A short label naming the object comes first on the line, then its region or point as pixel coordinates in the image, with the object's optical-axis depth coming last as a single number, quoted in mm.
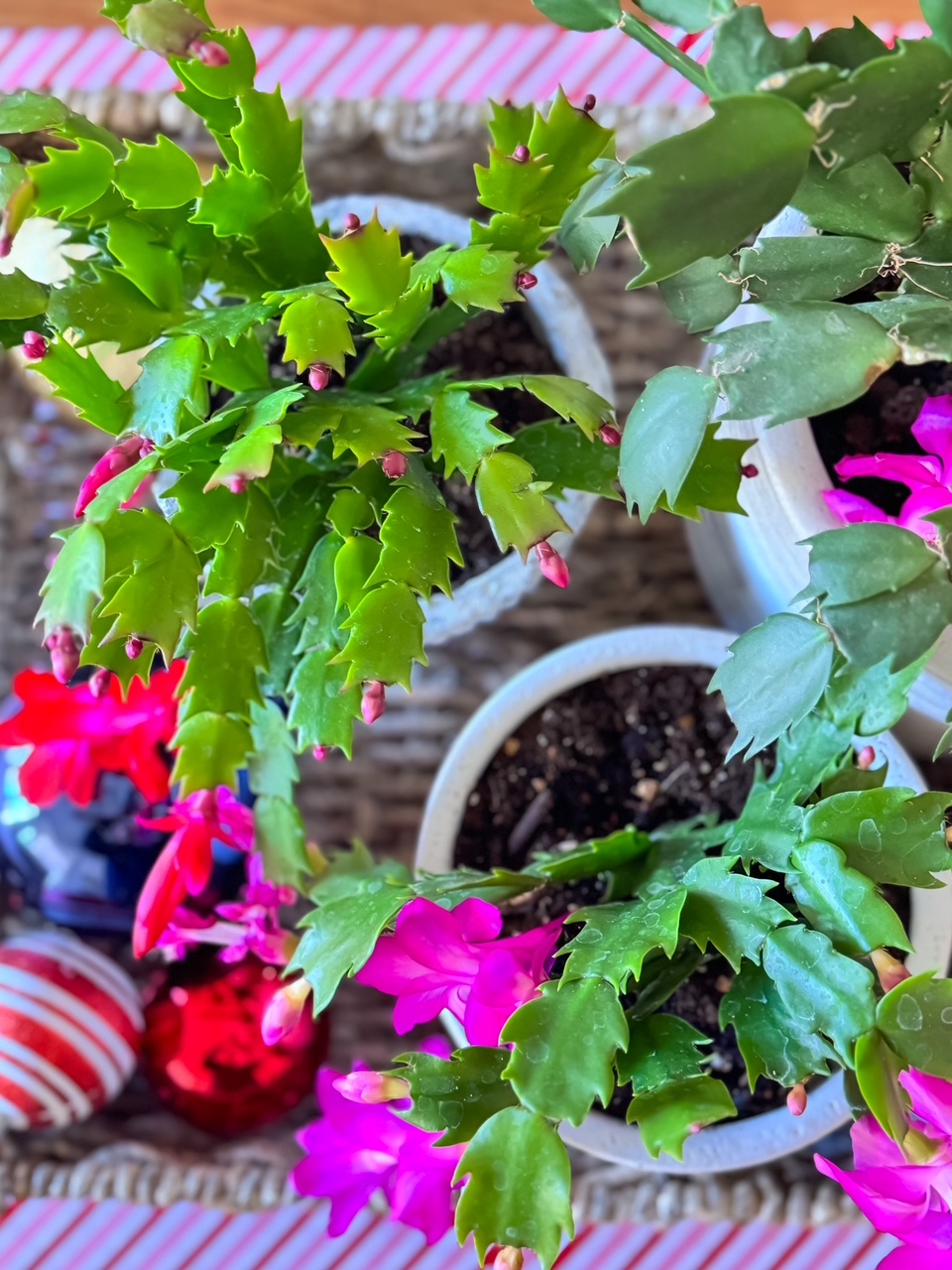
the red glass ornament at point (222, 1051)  762
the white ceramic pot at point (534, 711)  684
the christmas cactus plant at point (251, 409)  495
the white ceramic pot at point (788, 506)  597
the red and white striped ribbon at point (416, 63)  932
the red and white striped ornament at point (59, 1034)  741
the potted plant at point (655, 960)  455
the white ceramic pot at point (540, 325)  738
